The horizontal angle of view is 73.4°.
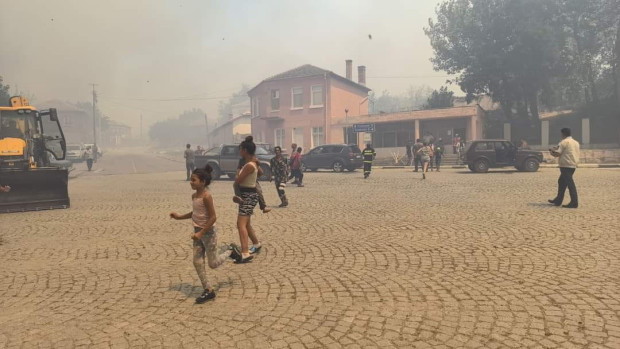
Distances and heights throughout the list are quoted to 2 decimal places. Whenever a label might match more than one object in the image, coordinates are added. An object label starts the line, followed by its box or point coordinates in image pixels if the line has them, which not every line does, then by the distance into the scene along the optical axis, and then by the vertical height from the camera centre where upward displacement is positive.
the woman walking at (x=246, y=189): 5.78 -0.42
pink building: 39.25 +5.08
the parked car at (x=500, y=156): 21.31 -0.17
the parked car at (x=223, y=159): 19.97 +0.08
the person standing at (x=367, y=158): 19.12 -0.06
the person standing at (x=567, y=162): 9.38 -0.24
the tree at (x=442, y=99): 44.16 +5.90
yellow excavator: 10.64 +0.22
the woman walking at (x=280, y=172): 10.70 -0.34
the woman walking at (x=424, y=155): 18.43 +0.01
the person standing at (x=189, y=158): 20.38 +0.16
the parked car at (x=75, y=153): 37.28 +1.03
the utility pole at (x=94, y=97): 69.56 +11.26
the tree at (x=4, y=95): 33.33 +5.83
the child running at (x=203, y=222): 4.41 -0.66
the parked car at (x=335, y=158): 24.56 +0.00
